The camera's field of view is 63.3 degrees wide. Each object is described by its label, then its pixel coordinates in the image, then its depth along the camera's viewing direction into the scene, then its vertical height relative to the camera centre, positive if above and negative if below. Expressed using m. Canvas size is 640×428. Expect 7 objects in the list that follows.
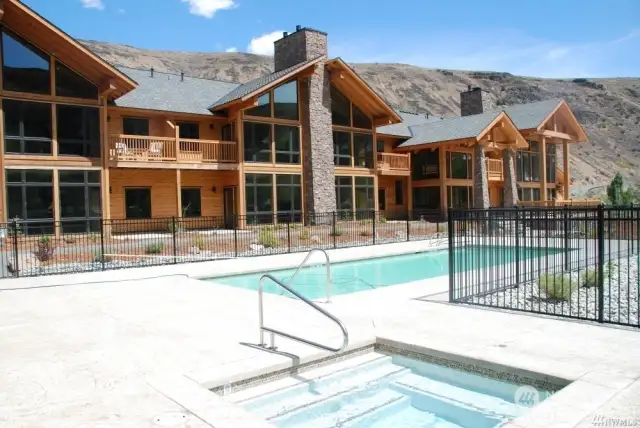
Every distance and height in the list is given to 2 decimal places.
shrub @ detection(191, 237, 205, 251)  18.95 -1.25
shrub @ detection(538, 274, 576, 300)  8.99 -1.57
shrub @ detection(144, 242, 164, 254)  17.80 -1.31
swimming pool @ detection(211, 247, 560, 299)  12.93 -1.99
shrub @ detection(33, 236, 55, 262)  16.11 -1.21
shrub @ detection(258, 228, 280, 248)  19.95 -1.25
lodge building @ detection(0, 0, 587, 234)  20.16 +3.39
